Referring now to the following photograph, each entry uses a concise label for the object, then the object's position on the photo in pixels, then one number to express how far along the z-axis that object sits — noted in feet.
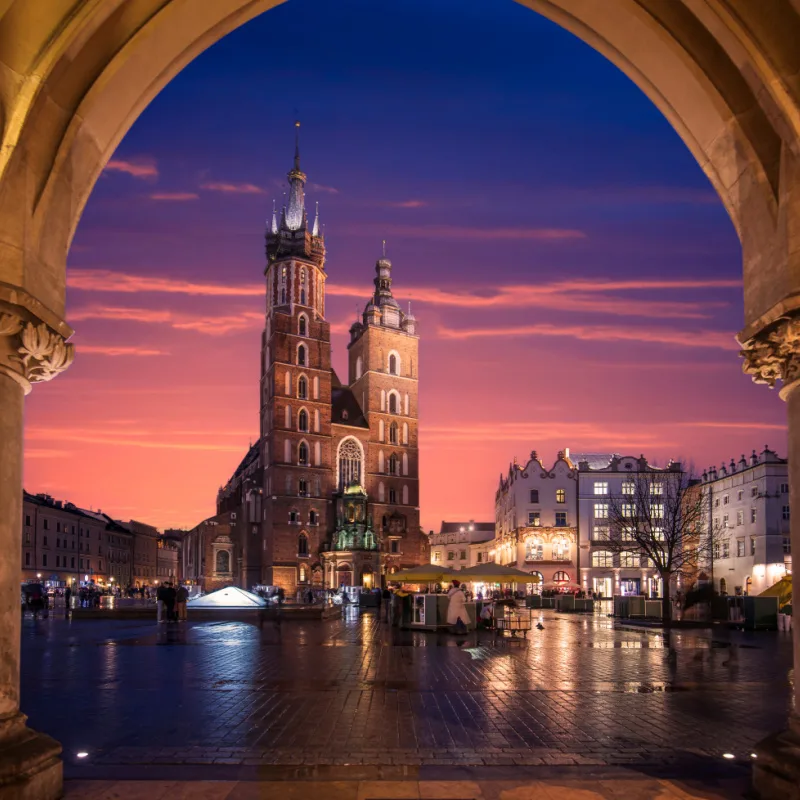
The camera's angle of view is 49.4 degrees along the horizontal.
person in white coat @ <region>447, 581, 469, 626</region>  87.76
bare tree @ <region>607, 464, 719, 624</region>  113.33
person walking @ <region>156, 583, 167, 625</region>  108.68
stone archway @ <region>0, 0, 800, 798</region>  21.35
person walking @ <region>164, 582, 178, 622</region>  107.96
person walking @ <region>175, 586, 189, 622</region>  110.01
